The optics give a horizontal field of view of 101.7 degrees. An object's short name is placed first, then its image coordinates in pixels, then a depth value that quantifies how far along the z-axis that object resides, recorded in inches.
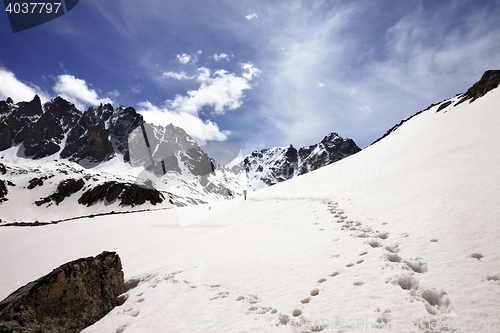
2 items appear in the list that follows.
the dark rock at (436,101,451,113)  1355.3
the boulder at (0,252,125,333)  125.8
